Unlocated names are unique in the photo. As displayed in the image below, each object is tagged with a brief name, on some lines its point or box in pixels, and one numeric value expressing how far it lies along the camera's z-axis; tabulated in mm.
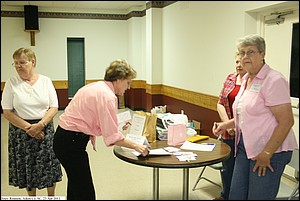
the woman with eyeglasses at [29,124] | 1873
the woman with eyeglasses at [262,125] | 1179
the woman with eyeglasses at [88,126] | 1425
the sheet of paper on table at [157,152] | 1604
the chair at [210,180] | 2232
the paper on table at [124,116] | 1784
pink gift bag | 1842
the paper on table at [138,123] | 1827
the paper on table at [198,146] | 1761
